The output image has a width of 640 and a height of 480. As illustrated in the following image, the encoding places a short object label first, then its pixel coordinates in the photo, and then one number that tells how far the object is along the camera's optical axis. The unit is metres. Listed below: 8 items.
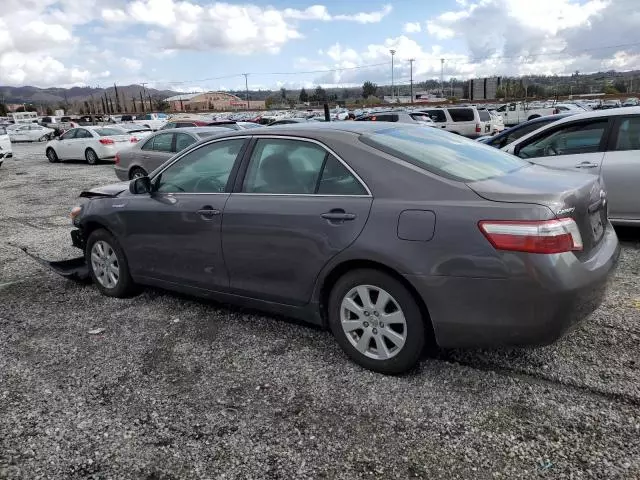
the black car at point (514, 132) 8.53
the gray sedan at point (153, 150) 11.97
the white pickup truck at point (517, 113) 32.81
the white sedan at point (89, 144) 19.41
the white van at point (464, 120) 22.16
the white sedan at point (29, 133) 39.41
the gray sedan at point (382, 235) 2.91
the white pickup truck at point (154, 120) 44.58
